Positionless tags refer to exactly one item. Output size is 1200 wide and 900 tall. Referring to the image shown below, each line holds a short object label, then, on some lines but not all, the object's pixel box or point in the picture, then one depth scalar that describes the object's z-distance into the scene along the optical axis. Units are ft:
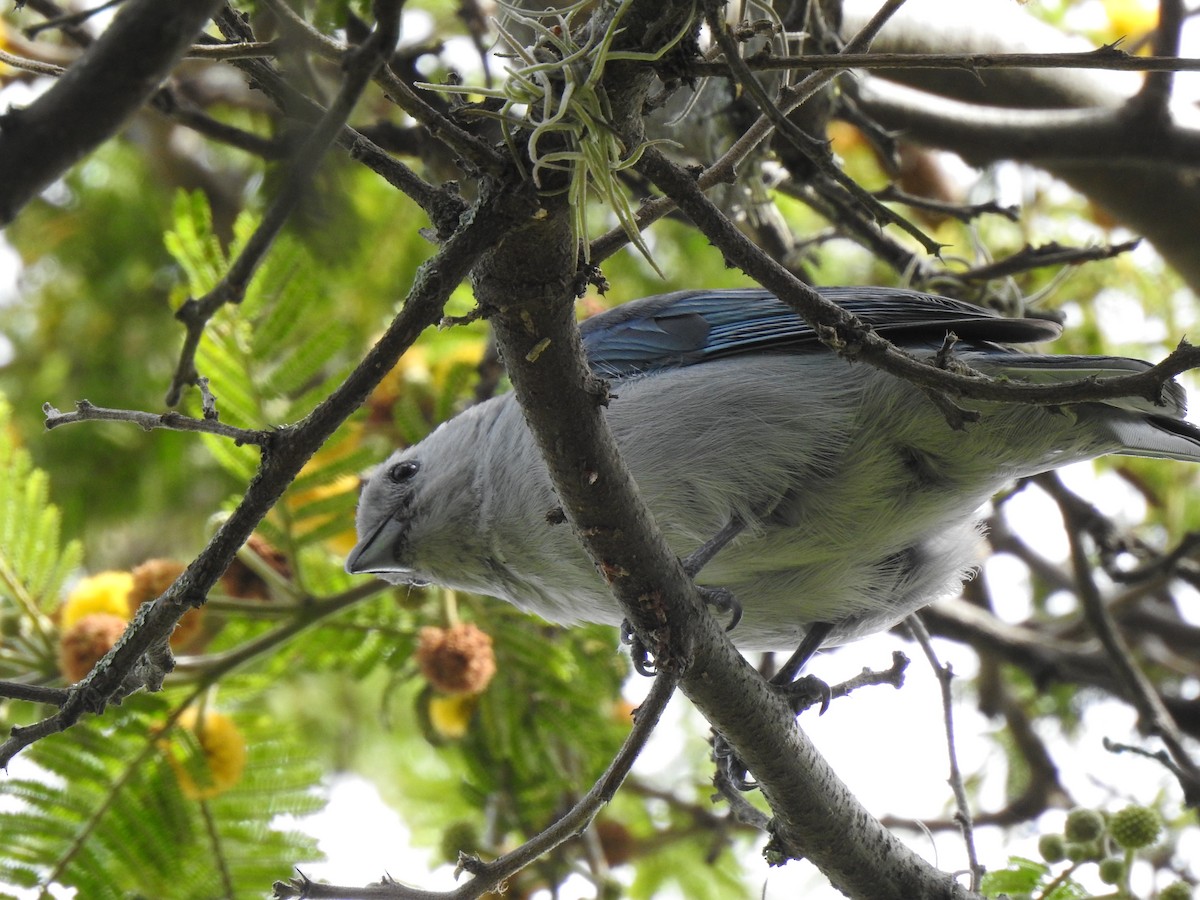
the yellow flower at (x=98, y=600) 32.22
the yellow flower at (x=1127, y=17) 40.34
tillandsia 14.05
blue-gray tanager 25.95
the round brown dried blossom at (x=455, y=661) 33.40
